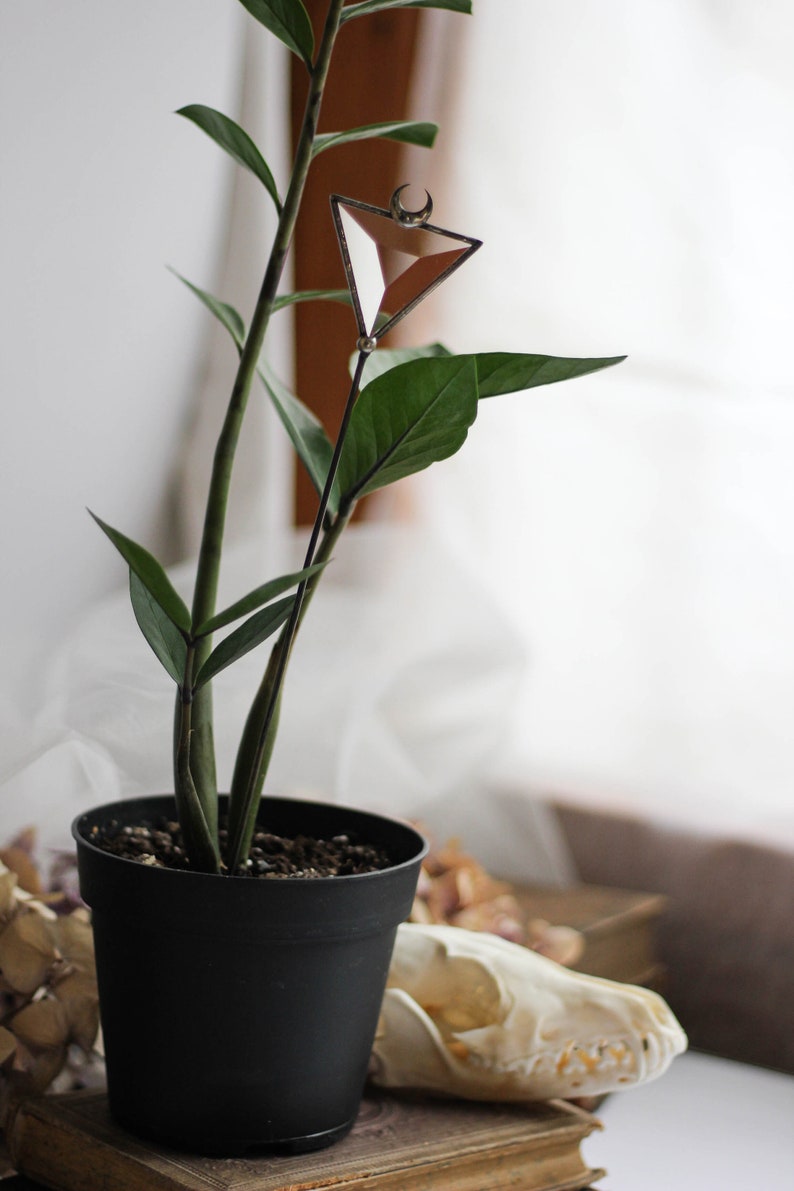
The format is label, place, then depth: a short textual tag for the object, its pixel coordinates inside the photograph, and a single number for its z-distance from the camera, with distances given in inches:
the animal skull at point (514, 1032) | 38.0
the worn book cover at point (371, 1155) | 35.1
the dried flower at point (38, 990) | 37.7
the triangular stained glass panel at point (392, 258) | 35.0
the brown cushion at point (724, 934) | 48.2
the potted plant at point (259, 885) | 34.7
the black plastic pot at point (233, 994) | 34.8
